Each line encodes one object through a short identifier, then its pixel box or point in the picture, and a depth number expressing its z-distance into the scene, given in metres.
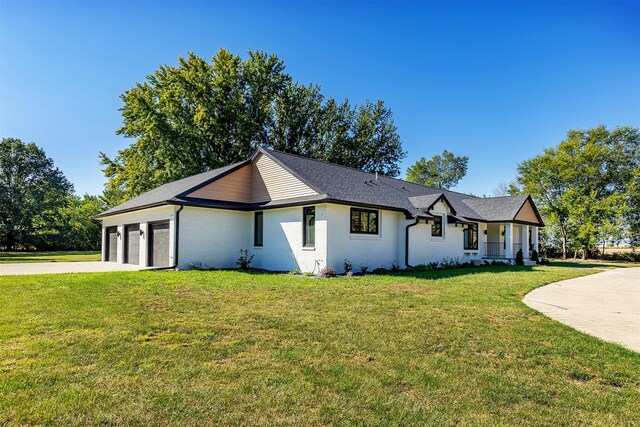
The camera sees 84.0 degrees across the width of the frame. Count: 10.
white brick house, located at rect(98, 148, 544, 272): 14.74
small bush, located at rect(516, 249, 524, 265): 22.77
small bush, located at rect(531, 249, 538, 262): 24.61
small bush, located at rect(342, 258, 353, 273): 14.44
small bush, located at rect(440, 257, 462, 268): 18.71
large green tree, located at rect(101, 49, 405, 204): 29.39
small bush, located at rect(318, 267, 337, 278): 13.39
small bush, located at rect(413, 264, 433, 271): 16.60
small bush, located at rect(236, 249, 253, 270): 16.40
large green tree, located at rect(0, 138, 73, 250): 39.47
